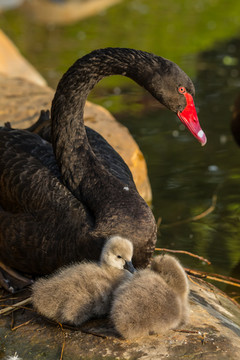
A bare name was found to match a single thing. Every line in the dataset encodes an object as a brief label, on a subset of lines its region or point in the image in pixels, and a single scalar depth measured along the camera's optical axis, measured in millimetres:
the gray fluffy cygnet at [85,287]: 6359
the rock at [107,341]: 6141
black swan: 7141
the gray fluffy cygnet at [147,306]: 6051
